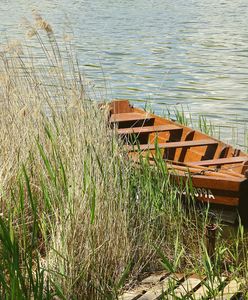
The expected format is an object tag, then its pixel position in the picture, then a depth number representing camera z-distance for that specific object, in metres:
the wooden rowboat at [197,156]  8.59
